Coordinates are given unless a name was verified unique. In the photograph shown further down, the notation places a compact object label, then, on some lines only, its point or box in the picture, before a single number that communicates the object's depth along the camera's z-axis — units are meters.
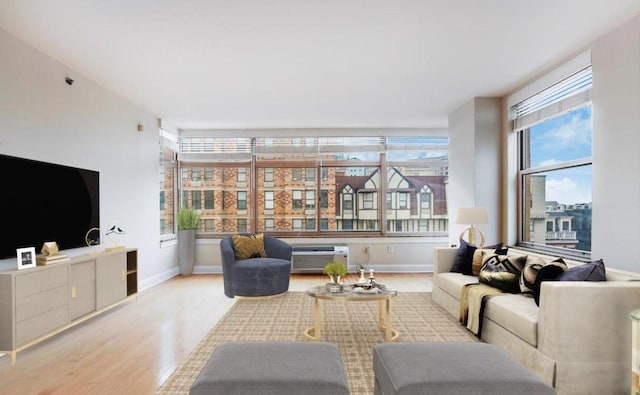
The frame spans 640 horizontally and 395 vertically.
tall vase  7.36
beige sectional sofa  2.50
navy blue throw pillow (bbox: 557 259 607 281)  2.83
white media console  3.08
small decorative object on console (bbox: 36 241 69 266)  3.60
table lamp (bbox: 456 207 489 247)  4.96
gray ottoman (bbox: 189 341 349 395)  1.69
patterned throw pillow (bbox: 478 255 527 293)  3.69
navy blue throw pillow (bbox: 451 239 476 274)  4.70
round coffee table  3.59
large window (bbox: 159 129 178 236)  6.97
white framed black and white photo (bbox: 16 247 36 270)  3.37
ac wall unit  7.25
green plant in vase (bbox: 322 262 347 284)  3.91
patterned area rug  2.90
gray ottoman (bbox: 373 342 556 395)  1.70
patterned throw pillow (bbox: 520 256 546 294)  3.41
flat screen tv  3.43
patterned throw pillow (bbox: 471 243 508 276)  4.37
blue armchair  5.18
